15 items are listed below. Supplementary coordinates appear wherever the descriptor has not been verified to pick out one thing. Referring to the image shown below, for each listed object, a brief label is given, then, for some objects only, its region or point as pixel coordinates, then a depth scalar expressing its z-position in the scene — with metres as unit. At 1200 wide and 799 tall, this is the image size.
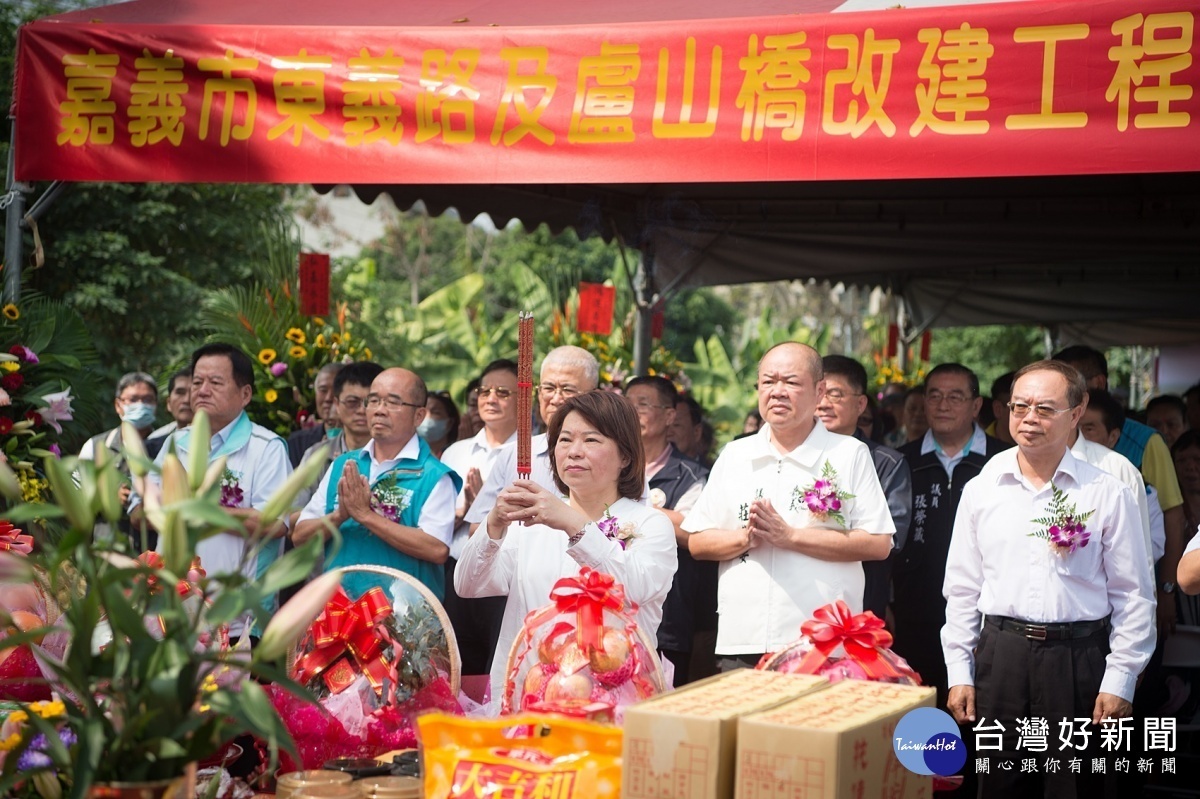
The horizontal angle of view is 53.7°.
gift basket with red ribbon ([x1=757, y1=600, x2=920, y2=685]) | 2.40
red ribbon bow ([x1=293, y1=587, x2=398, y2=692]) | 2.57
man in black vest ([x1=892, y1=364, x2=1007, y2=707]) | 4.70
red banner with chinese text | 3.45
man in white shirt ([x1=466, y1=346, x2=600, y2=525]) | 3.80
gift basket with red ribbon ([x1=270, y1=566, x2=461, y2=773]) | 2.53
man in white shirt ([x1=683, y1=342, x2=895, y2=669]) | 3.48
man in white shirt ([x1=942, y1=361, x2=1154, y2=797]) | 3.38
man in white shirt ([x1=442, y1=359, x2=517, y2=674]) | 4.44
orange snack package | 1.96
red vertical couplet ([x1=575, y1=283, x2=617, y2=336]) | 7.58
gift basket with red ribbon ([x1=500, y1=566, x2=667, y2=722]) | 2.28
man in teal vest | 3.62
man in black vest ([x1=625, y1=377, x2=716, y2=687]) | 4.27
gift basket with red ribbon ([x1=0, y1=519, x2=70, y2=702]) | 2.55
